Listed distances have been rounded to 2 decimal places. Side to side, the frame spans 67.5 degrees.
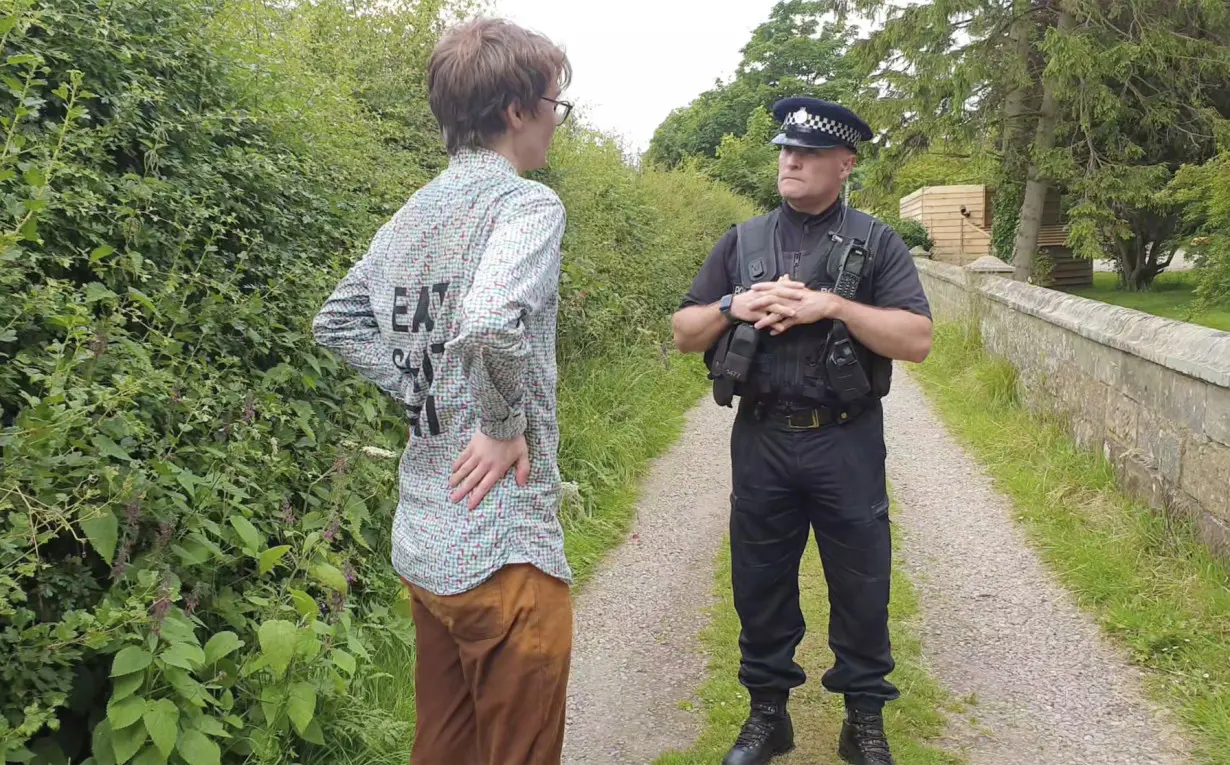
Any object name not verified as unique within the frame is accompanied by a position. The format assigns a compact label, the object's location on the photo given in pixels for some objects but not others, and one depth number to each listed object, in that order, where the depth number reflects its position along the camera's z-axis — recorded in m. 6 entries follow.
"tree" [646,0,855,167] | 48.38
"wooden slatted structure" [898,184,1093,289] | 27.80
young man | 1.75
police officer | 2.88
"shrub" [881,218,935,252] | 28.38
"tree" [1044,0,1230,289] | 16.89
